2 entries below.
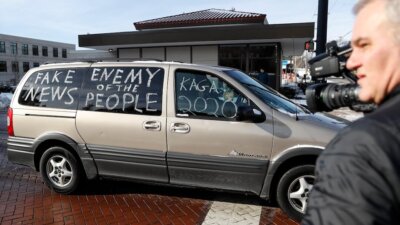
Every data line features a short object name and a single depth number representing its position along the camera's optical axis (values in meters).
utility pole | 10.75
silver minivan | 4.17
